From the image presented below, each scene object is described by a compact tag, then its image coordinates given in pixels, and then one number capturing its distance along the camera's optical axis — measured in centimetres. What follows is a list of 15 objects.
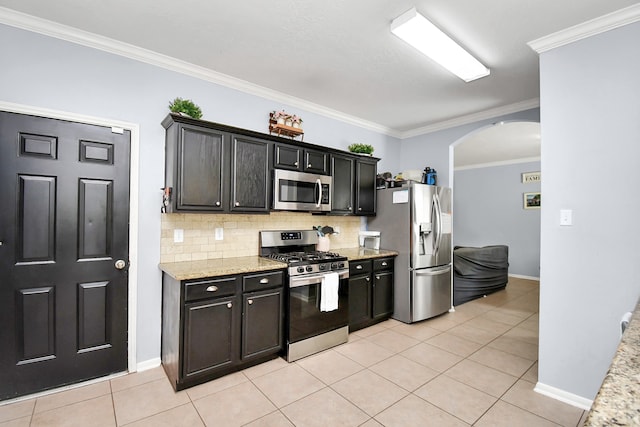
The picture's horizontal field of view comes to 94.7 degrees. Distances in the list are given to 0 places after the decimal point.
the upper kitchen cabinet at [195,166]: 250
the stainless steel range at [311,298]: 279
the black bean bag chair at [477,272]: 475
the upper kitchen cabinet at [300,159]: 311
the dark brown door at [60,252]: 214
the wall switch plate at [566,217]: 226
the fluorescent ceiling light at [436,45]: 214
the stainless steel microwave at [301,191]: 307
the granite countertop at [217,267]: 229
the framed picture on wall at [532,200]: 684
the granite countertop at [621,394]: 52
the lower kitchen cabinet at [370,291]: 347
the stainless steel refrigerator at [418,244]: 378
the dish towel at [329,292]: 294
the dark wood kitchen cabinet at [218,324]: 227
